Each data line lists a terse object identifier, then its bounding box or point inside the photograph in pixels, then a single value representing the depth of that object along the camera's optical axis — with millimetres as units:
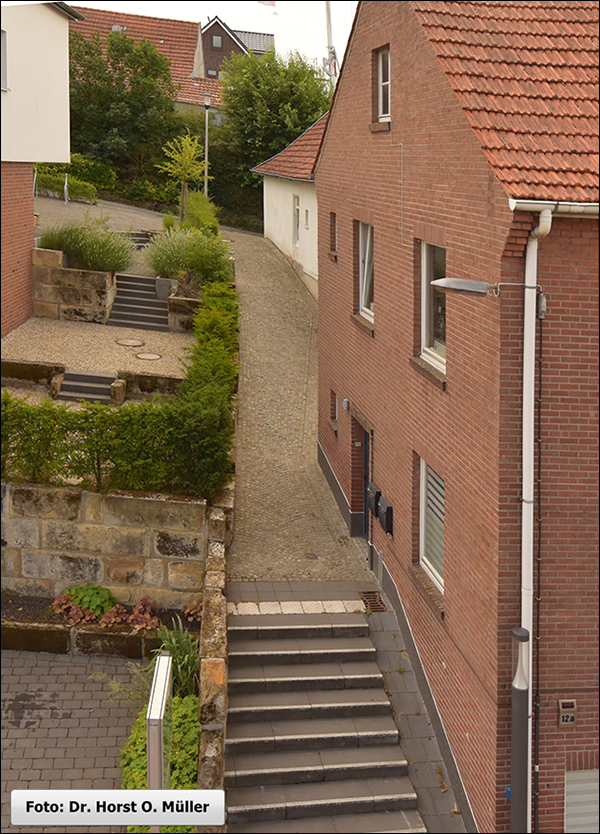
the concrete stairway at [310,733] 9828
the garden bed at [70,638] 12000
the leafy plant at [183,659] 11055
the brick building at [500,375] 8070
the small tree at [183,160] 23283
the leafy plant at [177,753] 9711
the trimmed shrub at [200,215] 26156
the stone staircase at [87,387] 16438
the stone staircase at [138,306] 21031
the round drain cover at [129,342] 19552
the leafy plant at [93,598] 12594
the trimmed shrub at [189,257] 21859
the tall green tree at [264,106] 32062
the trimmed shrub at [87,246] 20297
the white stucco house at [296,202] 26922
